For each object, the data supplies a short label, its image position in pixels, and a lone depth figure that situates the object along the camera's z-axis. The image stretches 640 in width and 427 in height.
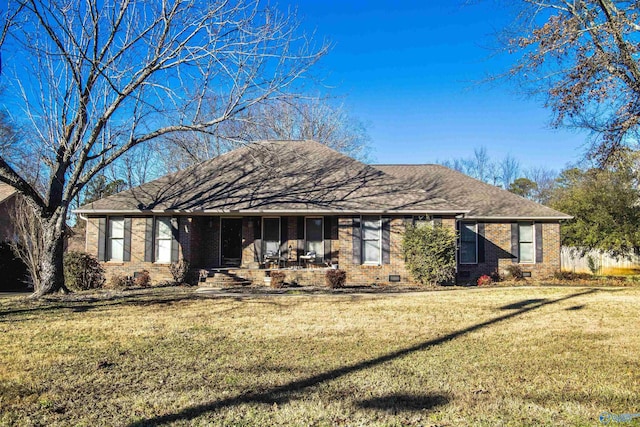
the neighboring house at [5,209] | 30.78
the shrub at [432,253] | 16.03
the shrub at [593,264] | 25.62
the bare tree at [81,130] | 12.05
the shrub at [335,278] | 15.95
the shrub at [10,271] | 21.44
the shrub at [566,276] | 19.62
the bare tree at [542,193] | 46.88
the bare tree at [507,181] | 54.43
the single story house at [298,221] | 17.33
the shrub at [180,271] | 17.20
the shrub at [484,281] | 18.30
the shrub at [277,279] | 16.31
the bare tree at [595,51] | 8.83
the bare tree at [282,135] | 31.69
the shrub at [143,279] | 16.88
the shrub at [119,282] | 16.91
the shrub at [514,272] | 19.41
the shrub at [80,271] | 16.16
